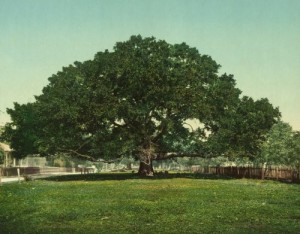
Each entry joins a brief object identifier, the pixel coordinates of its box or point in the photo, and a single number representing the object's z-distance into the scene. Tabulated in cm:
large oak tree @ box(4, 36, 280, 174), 5109
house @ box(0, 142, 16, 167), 8828
